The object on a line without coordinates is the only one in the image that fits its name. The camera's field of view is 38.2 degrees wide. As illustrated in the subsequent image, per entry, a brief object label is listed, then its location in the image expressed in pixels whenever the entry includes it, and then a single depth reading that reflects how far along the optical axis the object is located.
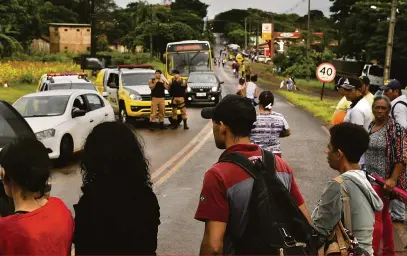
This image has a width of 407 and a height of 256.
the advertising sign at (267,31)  100.56
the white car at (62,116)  11.93
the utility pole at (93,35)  48.44
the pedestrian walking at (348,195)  3.61
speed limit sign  25.39
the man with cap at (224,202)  3.03
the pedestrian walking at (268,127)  6.68
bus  32.53
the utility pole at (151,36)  71.31
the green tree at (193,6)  144.00
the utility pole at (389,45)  25.62
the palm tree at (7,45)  49.41
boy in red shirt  2.91
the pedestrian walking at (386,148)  5.84
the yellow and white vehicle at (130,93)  19.19
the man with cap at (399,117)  7.48
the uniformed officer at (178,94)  17.86
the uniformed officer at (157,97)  17.39
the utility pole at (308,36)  50.47
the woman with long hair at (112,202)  3.21
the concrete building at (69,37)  90.25
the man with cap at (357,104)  6.76
